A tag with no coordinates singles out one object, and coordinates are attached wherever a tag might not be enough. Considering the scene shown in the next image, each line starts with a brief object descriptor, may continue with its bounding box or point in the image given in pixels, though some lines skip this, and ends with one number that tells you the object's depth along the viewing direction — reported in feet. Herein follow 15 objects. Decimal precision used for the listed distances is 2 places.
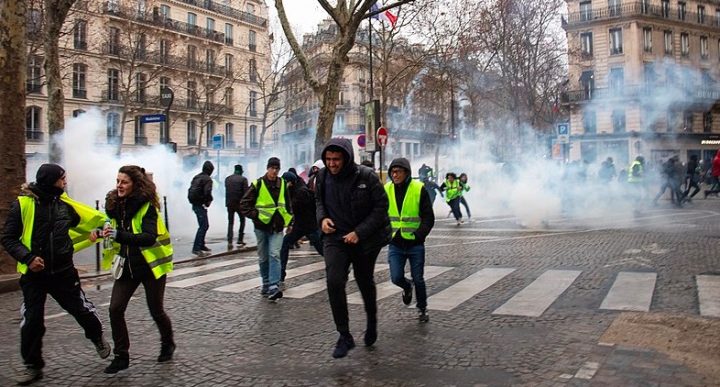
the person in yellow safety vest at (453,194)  54.49
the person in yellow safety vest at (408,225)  19.25
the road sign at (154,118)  53.83
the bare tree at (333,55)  57.52
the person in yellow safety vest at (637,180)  72.74
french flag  72.13
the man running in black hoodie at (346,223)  15.42
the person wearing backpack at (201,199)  38.29
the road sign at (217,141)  76.67
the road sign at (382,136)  59.98
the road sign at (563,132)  76.54
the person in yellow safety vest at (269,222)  23.67
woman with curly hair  14.74
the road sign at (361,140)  67.97
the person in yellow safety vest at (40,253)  14.17
